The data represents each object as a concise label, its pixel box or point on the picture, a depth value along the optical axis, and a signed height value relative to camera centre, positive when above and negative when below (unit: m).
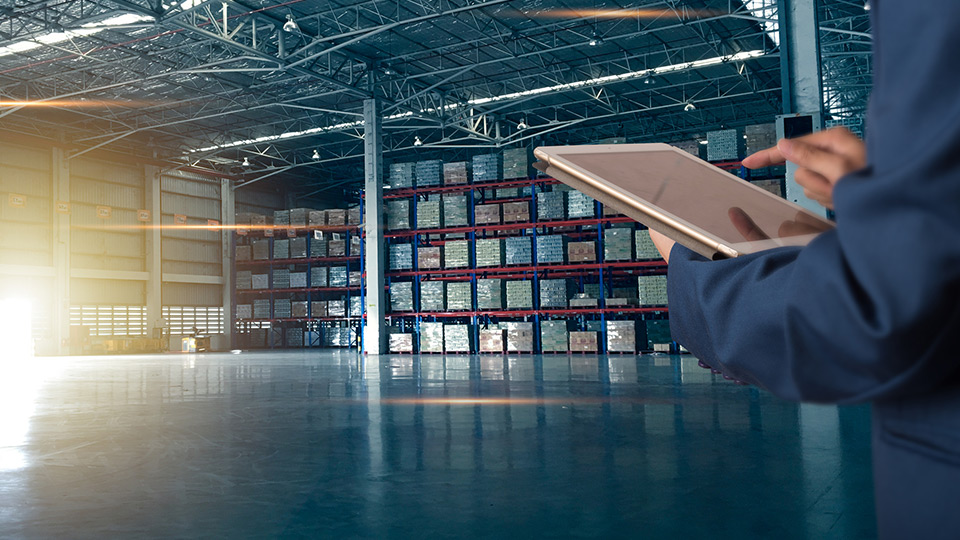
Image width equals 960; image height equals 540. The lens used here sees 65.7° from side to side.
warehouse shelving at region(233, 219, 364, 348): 27.66 +1.10
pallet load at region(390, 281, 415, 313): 21.72 +0.59
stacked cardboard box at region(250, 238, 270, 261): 29.70 +2.84
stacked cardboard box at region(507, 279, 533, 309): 20.22 +0.51
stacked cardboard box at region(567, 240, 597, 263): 19.69 +1.58
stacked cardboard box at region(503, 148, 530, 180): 20.66 +4.16
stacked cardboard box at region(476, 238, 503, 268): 20.80 +1.72
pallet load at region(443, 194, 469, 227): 21.25 +2.98
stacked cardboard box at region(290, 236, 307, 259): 28.16 +2.72
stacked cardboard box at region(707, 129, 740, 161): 17.75 +3.87
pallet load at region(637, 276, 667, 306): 18.62 +0.47
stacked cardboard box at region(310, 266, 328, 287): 27.86 +1.58
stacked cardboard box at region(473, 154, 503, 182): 21.03 +4.13
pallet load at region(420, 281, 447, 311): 21.38 +0.57
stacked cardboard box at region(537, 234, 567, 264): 20.08 +1.71
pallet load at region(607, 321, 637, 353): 18.72 -0.67
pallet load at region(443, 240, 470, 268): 21.25 +1.74
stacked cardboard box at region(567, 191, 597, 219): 19.89 +2.82
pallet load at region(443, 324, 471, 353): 20.86 -0.66
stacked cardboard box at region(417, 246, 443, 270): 21.53 +1.65
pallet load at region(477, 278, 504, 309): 20.62 +0.56
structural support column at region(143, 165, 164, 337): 28.50 +2.84
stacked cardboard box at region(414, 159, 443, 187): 21.77 +4.18
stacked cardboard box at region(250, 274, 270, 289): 29.55 +1.56
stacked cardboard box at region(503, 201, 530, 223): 20.72 +2.81
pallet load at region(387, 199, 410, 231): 21.81 +2.98
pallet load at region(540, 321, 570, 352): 19.50 -0.66
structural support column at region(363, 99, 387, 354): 20.06 +2.21
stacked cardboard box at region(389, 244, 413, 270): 21.53 +1.73
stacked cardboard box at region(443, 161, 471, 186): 21.47 +4.10
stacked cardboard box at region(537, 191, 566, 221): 20.23 +2.90
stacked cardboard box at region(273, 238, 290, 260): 28.61 +2.74
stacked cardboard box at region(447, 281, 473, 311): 21.06 +0.52
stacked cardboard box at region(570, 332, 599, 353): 19.16 -0.80
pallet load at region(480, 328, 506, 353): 20.22 -0.72
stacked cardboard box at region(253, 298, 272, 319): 29.36 +0.45
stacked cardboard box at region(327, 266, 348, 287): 27.56 +1.56
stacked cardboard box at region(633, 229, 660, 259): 18.66 +1.55
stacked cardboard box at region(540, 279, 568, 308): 19.89 +0.50
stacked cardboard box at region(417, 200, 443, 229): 21.44 +2.89
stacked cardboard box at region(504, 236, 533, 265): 20.41 +1.73
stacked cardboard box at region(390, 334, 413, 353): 21.19 -0.77
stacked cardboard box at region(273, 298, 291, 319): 28.75 +0.44
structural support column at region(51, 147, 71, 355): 25.33 +2.51
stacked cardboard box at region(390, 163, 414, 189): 22.05 +4.19
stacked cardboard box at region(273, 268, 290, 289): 28.86 +1.60
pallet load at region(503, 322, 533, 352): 20.03 -0.66
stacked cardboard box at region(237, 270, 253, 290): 30.27 +1.67
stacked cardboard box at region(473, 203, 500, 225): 21.05 +2.83
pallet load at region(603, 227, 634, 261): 19.08 +1.70
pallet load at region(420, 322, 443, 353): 21.05 -0.64
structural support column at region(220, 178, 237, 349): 31.09 +3.28
